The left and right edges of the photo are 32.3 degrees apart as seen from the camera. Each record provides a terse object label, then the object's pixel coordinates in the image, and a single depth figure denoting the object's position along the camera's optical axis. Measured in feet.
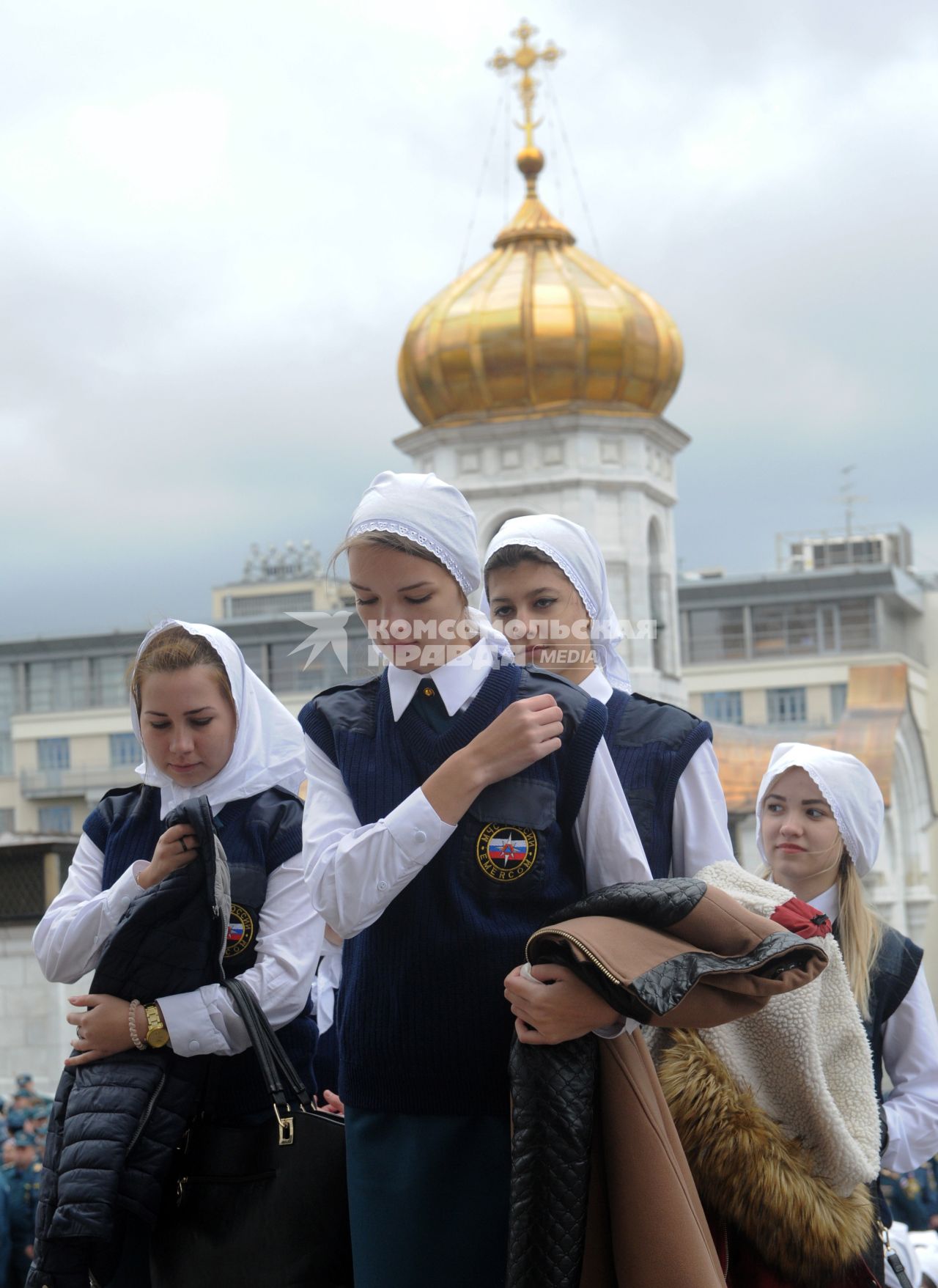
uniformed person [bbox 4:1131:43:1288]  25.00
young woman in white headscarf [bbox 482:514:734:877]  10.96
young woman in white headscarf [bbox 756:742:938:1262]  12.27
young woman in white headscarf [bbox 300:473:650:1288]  8.68
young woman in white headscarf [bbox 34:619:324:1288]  10.23
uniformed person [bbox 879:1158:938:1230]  27.32
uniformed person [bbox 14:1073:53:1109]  32.09
